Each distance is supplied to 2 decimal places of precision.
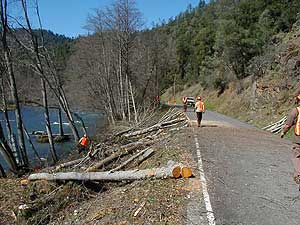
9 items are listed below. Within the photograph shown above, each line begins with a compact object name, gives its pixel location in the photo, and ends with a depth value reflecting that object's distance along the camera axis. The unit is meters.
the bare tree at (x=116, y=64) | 25.68
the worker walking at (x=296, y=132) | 5.56
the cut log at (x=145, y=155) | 9.08
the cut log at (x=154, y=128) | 13.64
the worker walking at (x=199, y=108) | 14.19
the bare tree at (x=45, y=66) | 16.39
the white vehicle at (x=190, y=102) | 34.23
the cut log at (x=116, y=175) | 6.28
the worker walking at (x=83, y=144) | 13.70
